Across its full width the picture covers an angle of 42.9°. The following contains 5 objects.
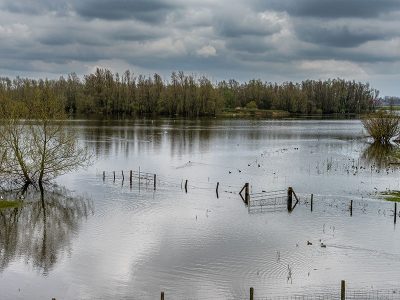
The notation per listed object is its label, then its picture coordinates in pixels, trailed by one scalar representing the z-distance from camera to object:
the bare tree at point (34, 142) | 61.50
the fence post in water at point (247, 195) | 56.71
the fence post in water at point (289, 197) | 53.95
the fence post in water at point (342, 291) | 27.15
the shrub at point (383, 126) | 124.38
